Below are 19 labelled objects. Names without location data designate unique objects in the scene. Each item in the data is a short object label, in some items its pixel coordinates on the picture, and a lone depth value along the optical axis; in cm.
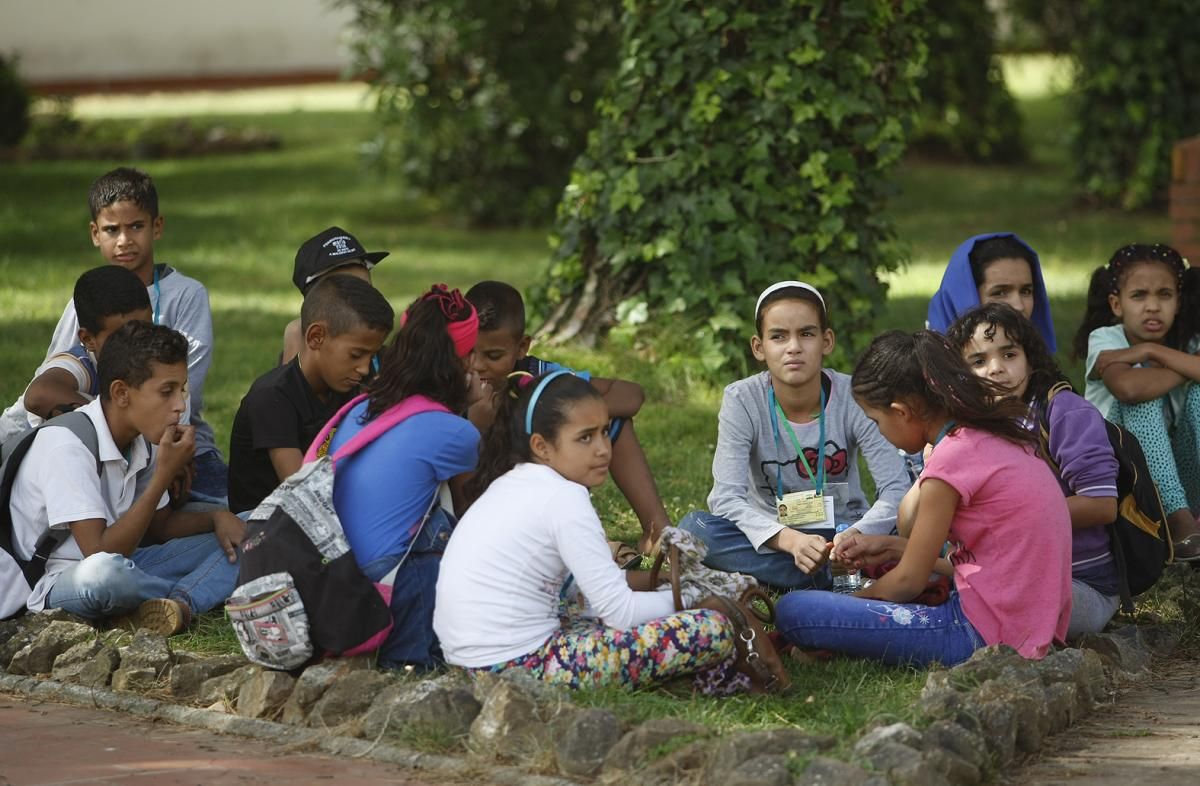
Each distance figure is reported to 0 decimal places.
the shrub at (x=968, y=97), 3158
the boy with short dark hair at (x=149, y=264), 1172
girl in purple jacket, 914
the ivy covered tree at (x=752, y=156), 1560
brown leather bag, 831
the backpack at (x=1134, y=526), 930
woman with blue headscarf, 1105
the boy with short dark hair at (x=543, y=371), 1022
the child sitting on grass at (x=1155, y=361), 1107
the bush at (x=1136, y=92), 2500
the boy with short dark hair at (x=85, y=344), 1039
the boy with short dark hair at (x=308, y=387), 965
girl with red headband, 848
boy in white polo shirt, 930
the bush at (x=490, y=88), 2597
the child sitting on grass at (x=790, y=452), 1016
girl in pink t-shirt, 834
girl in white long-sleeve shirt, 798
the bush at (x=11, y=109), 3469
